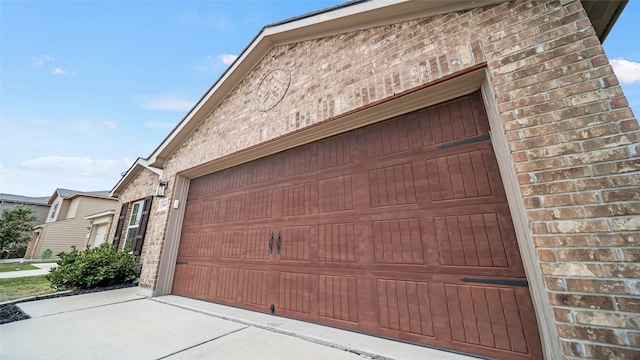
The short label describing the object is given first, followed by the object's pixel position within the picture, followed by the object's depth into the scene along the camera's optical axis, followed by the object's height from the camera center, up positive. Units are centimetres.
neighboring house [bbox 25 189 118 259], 1431 +133
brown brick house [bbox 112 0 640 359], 127 +53
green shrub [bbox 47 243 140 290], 462 -52
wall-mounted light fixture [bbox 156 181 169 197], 475 +116
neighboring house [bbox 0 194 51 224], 1912 +345
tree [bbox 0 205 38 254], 1478 +120
